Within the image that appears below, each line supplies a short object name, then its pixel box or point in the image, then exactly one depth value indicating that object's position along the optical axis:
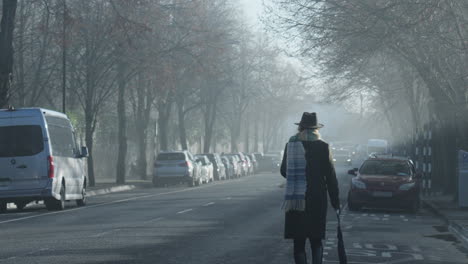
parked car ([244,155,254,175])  75.88
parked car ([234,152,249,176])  71.50
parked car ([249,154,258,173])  80.92
